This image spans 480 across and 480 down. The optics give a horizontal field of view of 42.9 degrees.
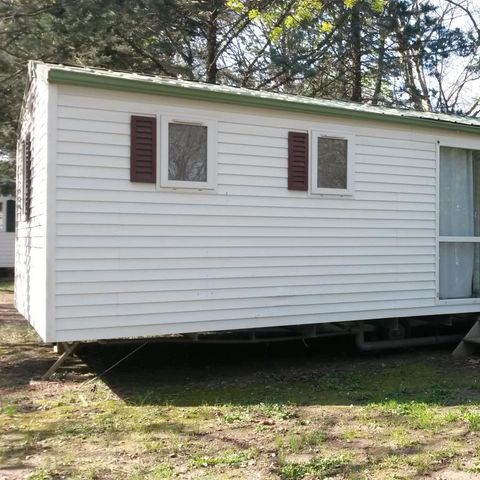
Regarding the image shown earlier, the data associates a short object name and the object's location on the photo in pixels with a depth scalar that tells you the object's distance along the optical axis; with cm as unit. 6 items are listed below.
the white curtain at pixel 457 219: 765
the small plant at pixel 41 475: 375
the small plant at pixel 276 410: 501
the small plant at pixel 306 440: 427
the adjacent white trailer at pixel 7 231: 1914
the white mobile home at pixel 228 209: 557
